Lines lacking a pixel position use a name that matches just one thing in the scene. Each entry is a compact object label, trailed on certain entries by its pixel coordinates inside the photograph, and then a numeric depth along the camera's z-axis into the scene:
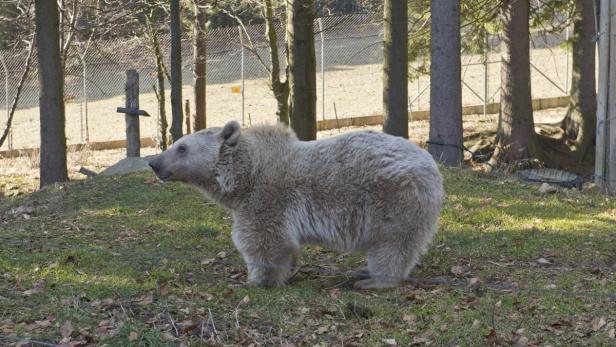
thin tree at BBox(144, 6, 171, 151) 21.11
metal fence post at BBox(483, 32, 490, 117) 27.83
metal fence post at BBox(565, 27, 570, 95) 30.10
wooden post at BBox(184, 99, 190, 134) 23.64
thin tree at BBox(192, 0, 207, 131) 23.29
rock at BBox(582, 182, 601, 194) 12.40
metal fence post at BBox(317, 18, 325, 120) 25.91
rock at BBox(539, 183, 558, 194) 11.66
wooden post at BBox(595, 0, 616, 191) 12.41
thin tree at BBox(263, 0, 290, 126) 20.75
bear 7.65
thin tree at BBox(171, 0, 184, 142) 14.59
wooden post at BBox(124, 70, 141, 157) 16.08
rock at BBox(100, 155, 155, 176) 14.70
